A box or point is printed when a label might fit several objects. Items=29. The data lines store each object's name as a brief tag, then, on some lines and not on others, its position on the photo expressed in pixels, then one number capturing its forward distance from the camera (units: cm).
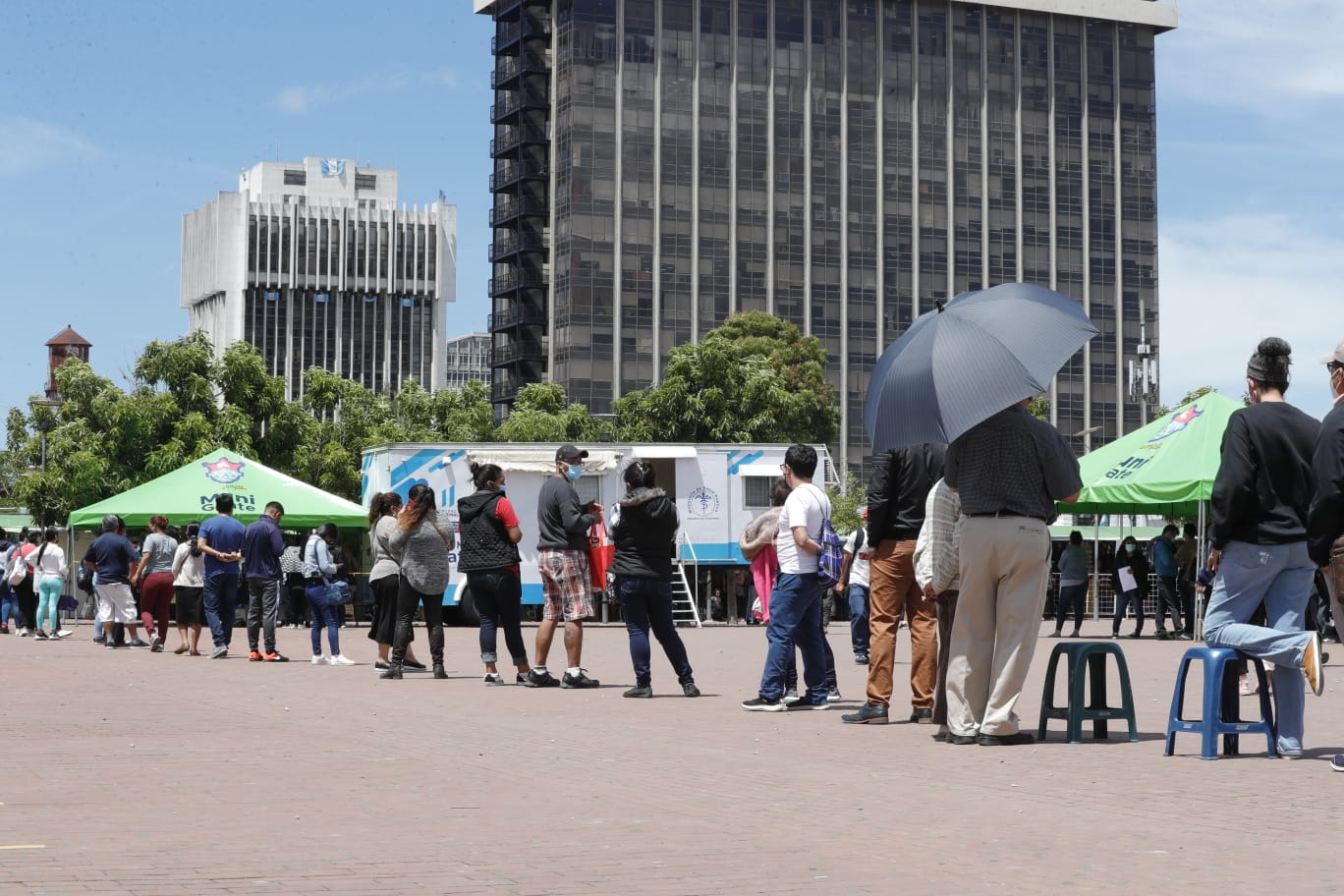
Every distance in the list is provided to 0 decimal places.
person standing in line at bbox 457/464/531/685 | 1520
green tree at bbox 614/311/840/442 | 6512
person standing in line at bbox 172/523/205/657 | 2153
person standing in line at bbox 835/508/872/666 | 1950
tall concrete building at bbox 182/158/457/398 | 16212
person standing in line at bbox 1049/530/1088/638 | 2870
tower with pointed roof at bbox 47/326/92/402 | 16988
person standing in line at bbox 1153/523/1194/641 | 2778
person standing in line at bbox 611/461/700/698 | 1359
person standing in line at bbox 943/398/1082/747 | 967
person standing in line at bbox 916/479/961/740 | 1030
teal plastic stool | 1003
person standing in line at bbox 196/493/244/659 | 2042
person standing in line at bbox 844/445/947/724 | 1134
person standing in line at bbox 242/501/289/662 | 1983
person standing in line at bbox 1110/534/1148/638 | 2856
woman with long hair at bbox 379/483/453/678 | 1653
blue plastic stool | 898
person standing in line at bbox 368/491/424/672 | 1728
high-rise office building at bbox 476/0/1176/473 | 10069
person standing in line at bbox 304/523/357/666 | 1881
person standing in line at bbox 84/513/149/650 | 2398
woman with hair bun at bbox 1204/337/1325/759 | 906
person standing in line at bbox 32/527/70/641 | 2756
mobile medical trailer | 3203
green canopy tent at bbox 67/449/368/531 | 2994
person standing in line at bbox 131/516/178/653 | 2283
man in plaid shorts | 1444
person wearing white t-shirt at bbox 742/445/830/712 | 1220
